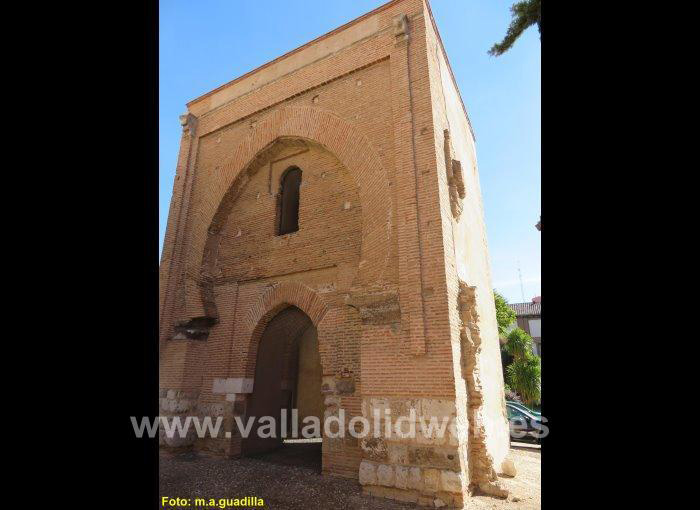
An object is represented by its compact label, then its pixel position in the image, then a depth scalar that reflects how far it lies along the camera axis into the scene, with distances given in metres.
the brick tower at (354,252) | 5.92
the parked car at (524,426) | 12.94
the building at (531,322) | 32.44
